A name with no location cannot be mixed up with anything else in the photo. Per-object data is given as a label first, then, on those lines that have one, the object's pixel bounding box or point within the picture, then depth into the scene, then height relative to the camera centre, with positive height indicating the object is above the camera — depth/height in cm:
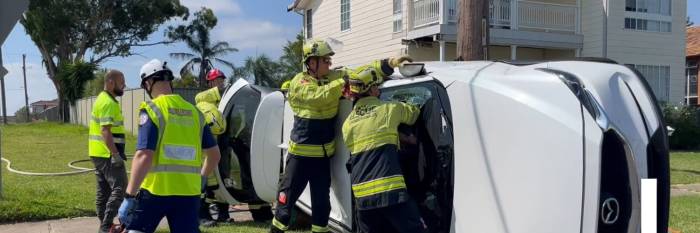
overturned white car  287 -27
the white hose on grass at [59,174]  1050 -133
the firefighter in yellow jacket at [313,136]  449 -31
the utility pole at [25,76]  6981 +193
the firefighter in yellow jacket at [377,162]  371 -42
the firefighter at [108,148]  549 -49
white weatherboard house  1859 +179
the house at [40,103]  8771 -150
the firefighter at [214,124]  590 -29
